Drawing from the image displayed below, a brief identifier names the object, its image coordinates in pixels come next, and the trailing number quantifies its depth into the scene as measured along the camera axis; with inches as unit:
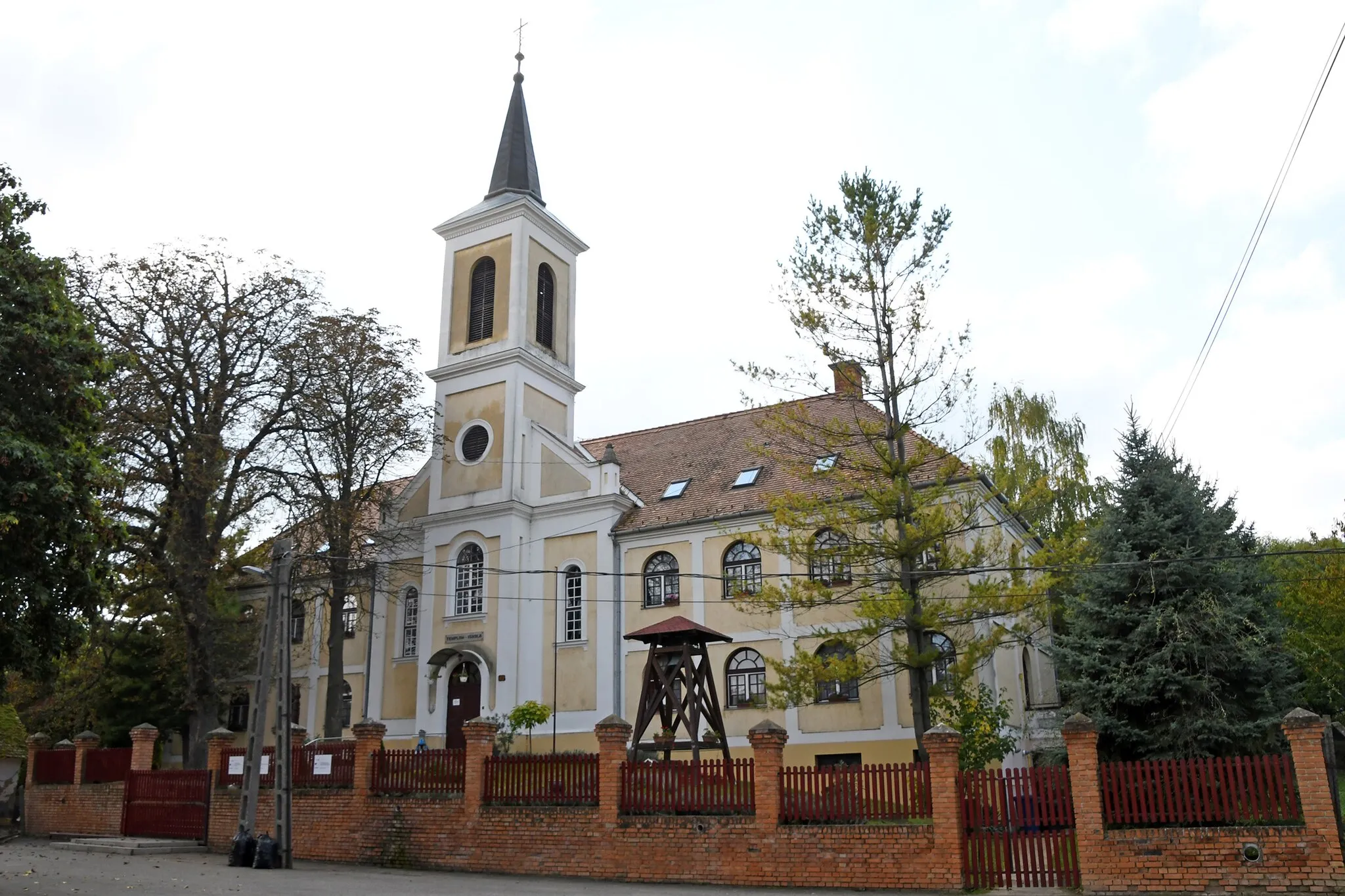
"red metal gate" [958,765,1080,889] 589.6
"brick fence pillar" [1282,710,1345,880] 531.5
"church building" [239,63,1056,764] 1098.7
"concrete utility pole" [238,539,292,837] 752.3
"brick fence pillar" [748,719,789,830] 649.6
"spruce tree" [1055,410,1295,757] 748.0
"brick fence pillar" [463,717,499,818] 747.4
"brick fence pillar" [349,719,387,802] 807.1
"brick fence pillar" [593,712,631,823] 693.9
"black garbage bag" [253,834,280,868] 722.2
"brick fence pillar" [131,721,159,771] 976.3
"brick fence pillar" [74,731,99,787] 1031.6
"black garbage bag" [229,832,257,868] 737.0
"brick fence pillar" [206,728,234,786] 906.7
